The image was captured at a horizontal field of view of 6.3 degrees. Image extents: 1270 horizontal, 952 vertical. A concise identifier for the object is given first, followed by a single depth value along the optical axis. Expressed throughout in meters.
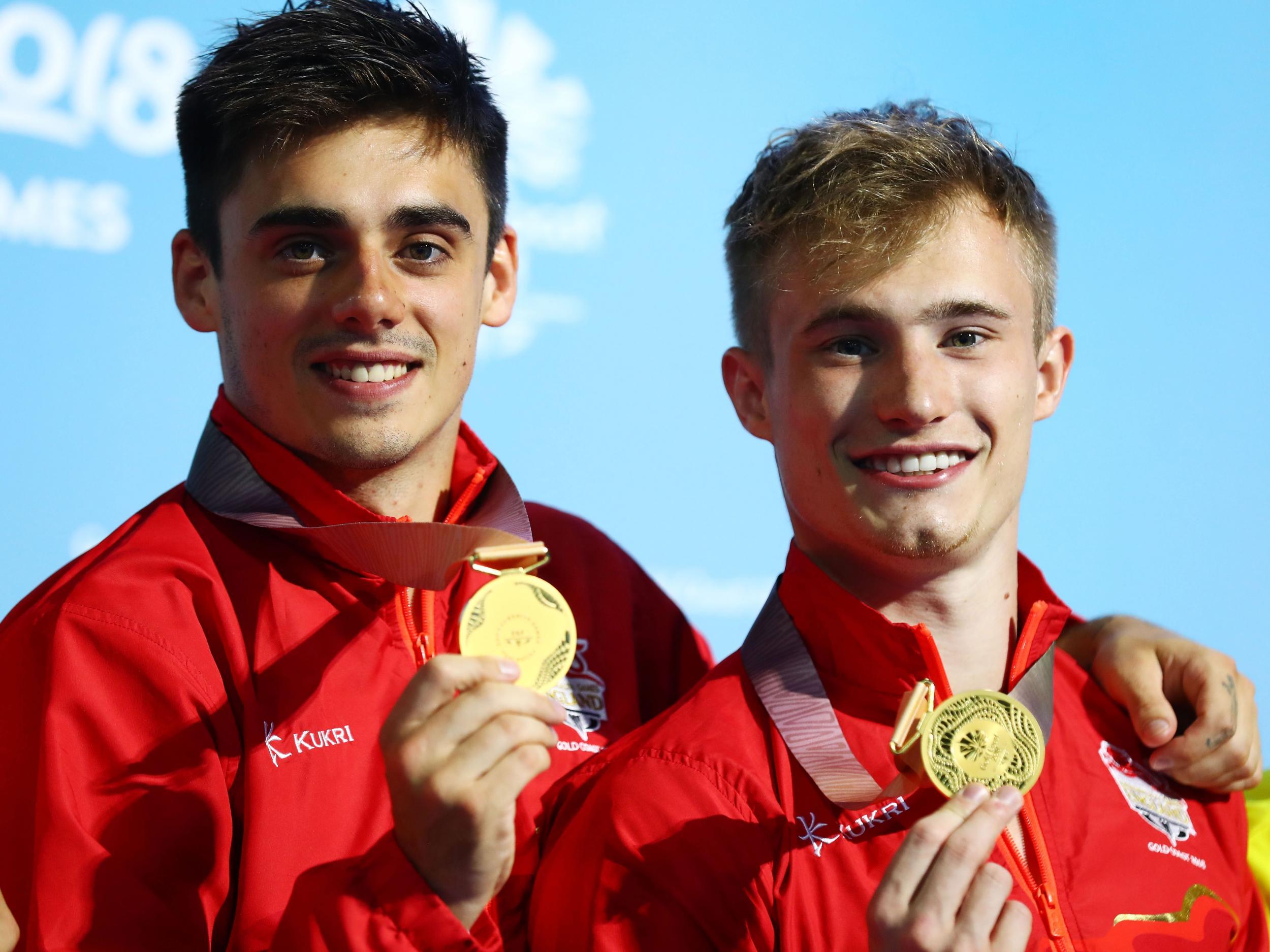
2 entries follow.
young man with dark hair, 5.77
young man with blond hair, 5.83
